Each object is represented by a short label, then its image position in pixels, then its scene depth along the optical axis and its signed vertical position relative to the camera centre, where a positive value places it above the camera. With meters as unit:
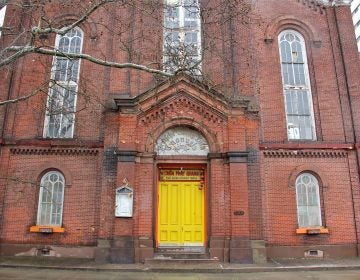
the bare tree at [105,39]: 14.40 +7.78
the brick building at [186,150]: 12.66 +3.08
